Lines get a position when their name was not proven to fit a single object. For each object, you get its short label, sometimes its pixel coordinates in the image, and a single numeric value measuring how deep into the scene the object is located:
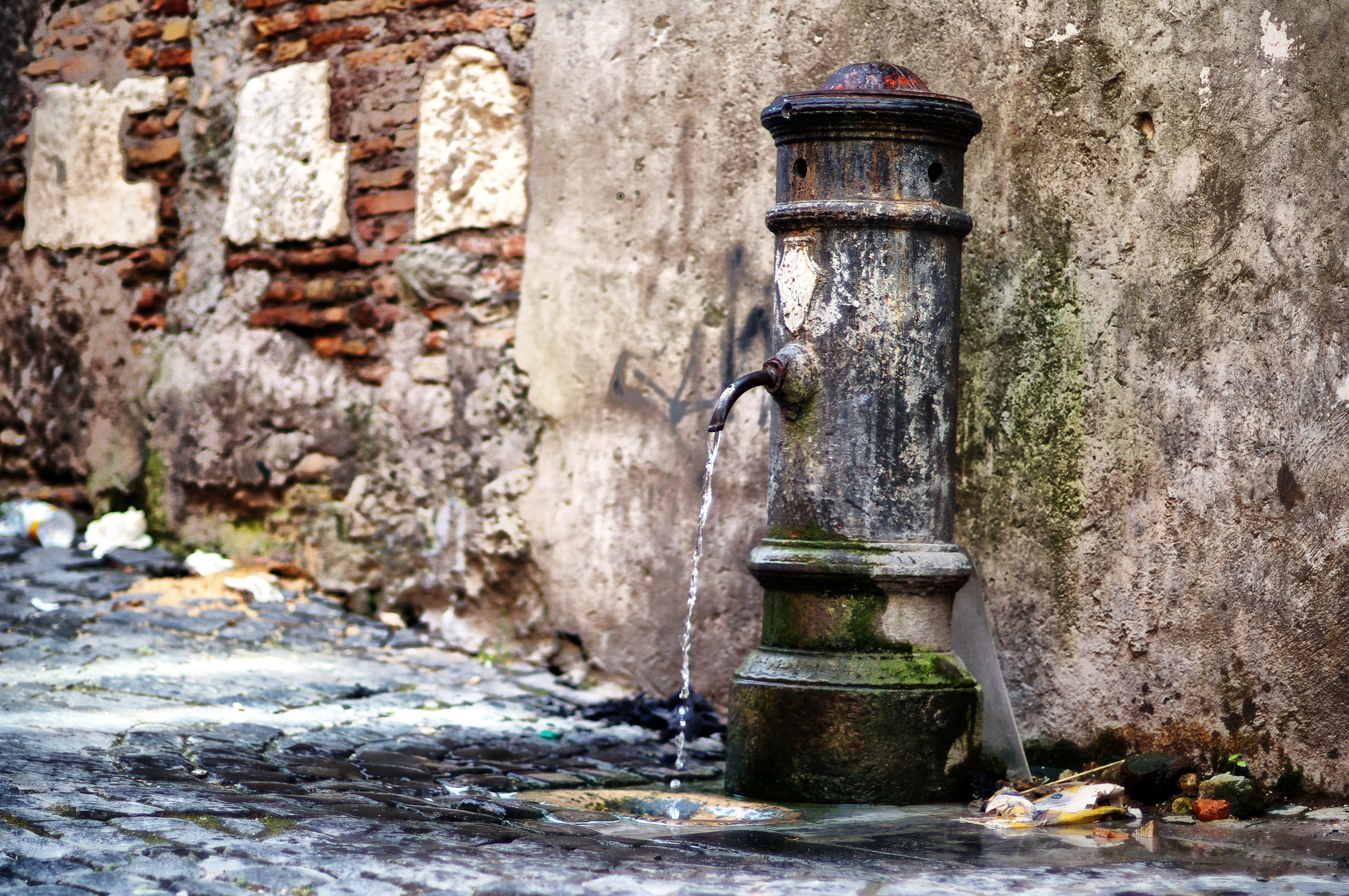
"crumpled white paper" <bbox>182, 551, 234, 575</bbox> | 10.00
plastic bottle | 10.77
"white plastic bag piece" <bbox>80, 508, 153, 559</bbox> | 10.54
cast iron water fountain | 5.89
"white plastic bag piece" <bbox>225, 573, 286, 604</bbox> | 9.55
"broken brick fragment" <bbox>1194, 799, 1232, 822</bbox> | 5.54
